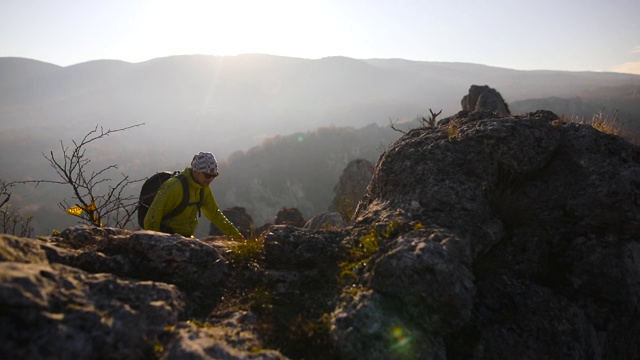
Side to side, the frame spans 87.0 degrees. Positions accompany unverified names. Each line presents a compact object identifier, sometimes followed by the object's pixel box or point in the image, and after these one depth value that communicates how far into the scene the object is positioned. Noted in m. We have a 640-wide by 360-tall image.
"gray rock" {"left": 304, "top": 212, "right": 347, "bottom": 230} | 12.10
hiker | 5.95
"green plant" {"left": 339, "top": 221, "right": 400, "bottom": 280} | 3.84
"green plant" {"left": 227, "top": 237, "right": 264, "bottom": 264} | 4.29
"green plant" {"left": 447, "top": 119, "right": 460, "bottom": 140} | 5.55
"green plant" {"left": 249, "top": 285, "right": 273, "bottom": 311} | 3.49
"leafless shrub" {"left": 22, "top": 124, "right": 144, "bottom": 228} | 6.45
